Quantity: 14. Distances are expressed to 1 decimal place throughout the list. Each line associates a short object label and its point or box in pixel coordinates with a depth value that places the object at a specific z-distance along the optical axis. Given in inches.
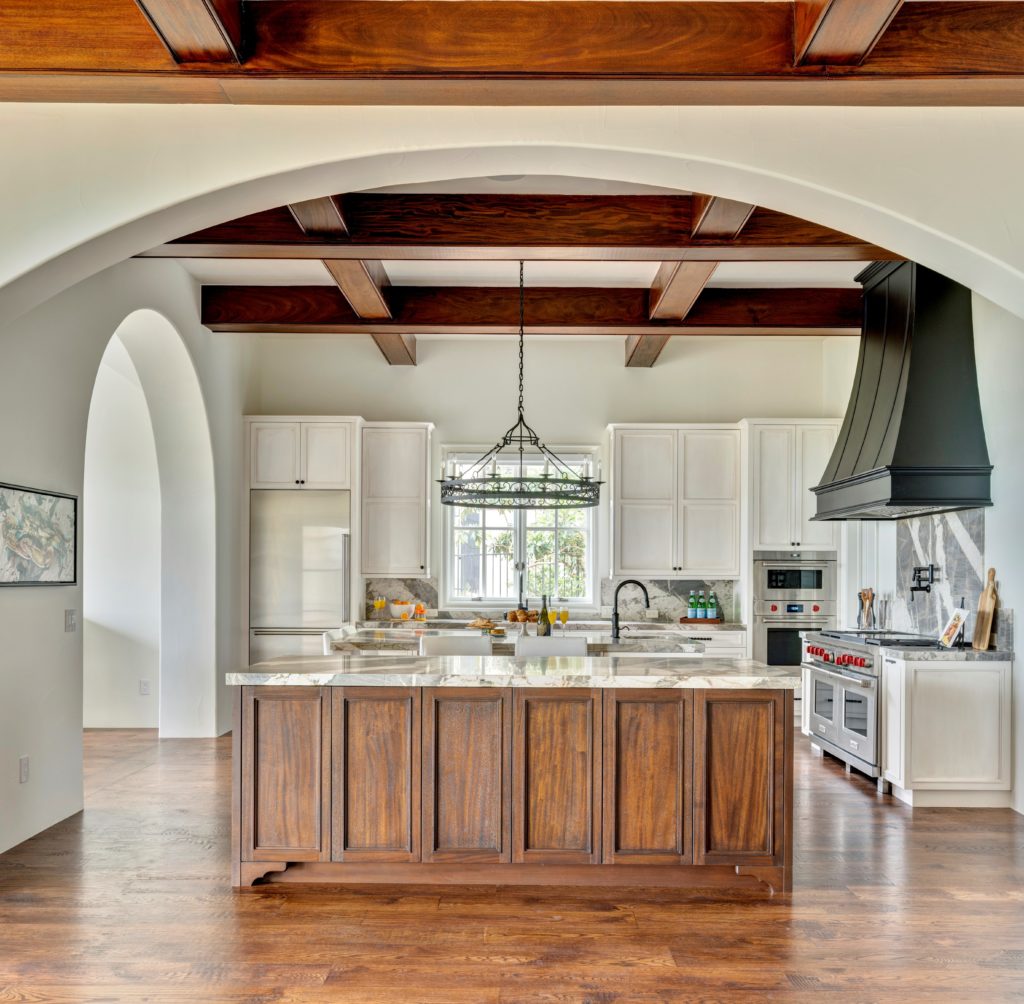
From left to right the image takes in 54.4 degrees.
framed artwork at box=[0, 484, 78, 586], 170.1
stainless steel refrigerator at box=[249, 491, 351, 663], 297.7
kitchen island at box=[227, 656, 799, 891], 150.7
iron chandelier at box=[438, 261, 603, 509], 205.8
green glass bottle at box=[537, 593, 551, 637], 216.6
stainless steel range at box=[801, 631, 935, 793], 220.7
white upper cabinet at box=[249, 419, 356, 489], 301.6
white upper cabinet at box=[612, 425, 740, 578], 307.0
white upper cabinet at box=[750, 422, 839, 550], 302.7
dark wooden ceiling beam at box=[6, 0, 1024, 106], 109.1
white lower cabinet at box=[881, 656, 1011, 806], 207.6
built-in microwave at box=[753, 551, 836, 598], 304.0
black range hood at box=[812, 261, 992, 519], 210.7
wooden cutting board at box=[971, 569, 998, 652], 211.8
